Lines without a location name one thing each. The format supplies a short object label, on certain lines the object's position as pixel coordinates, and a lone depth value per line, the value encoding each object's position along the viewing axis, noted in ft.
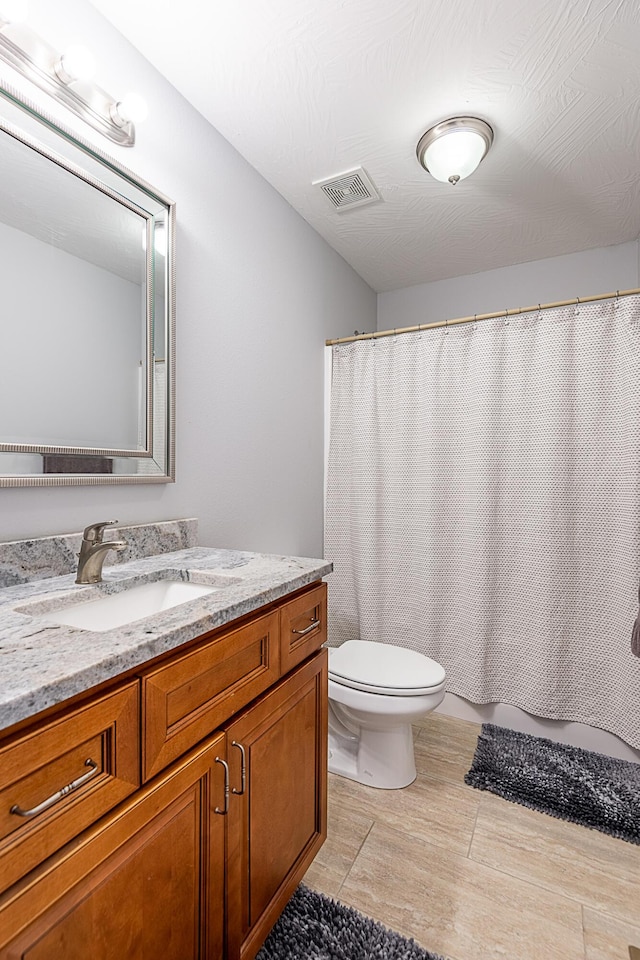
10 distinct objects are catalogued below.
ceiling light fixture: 5.06
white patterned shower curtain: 5.90
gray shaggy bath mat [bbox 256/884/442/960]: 3.45
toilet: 5.07
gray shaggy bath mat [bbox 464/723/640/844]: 4.92
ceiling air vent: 5.96
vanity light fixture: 3.23
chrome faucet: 3.35
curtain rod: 5.83
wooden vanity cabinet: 1.91
